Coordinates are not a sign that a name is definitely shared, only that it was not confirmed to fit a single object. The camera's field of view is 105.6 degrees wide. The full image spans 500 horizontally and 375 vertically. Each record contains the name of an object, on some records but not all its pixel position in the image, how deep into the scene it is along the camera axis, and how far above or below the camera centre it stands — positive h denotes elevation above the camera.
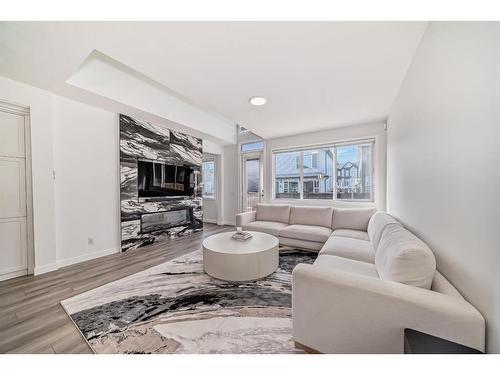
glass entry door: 5.31 +0.14
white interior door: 2.27 -0.13
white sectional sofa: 0.85 -0.62
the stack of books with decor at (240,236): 2.64 -0.72
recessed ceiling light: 2.70 +1.23
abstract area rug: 1.32 -1.11
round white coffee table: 2.14 -0.87
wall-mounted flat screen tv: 3.59 +0.12
